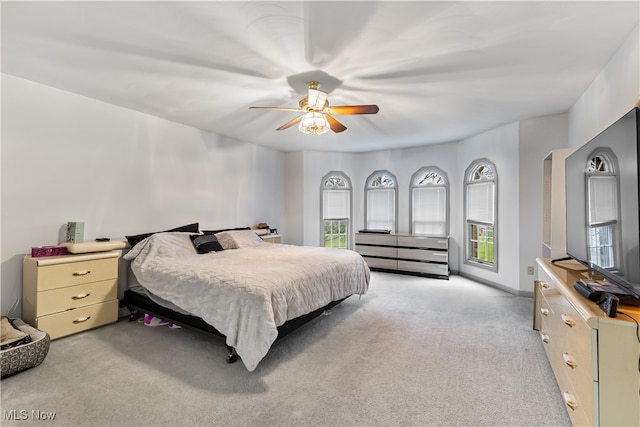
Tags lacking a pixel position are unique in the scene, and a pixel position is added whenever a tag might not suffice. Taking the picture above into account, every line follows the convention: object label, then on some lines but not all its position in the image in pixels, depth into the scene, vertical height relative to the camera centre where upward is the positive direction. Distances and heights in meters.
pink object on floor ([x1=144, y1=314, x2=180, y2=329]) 3.10 -1.16
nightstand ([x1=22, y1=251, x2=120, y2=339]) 2.62 -0.77
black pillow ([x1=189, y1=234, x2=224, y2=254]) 3.64 -0.36
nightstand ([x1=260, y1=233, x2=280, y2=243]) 5.25 -0.39
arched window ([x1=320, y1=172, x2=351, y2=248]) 6.34 +0.16
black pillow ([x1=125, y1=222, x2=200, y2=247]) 3.45 -0.22
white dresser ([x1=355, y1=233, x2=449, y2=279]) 5.16 -0.67
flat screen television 1.38 +0.10
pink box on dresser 2.71 -0.36
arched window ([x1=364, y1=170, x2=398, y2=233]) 6.11 +0.38
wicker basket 2.04 -1.06
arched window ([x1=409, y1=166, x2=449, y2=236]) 5.57 +0.34
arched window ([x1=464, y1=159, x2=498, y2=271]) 4.61 +0.09
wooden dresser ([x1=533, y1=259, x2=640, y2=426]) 1.19 -0.66
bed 2.16 -0.63
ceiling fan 2.61 +1.04
